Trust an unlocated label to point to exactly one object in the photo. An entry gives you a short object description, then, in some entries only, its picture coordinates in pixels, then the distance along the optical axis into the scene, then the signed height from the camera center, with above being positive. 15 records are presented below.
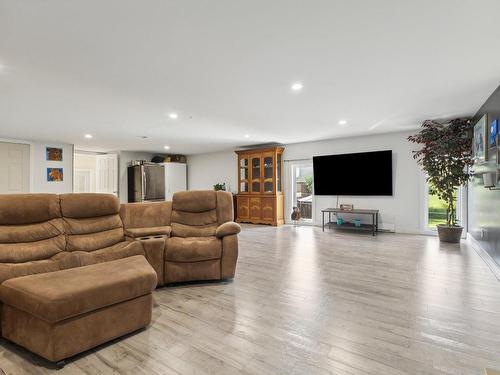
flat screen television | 6.05 +0.32
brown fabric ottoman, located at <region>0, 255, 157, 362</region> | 1.68 -0.80
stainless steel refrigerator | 8.19 +0.17
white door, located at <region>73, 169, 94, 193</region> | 8.76 +0.28
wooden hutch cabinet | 7.33 +0.04
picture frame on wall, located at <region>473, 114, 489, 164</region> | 3.64 +0.68
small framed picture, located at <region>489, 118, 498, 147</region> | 3.28 +0.67
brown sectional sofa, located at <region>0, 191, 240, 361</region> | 1.73 -0.64
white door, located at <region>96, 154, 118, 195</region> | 8.39 +0.51
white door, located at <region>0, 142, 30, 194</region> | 6.05 +0.49
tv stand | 5.89 -0.84
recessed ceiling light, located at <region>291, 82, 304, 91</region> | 3.08 +1.19
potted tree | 4.78 +0.48
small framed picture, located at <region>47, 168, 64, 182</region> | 6.80 +0.37
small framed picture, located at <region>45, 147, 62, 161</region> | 6.75 +0.90
